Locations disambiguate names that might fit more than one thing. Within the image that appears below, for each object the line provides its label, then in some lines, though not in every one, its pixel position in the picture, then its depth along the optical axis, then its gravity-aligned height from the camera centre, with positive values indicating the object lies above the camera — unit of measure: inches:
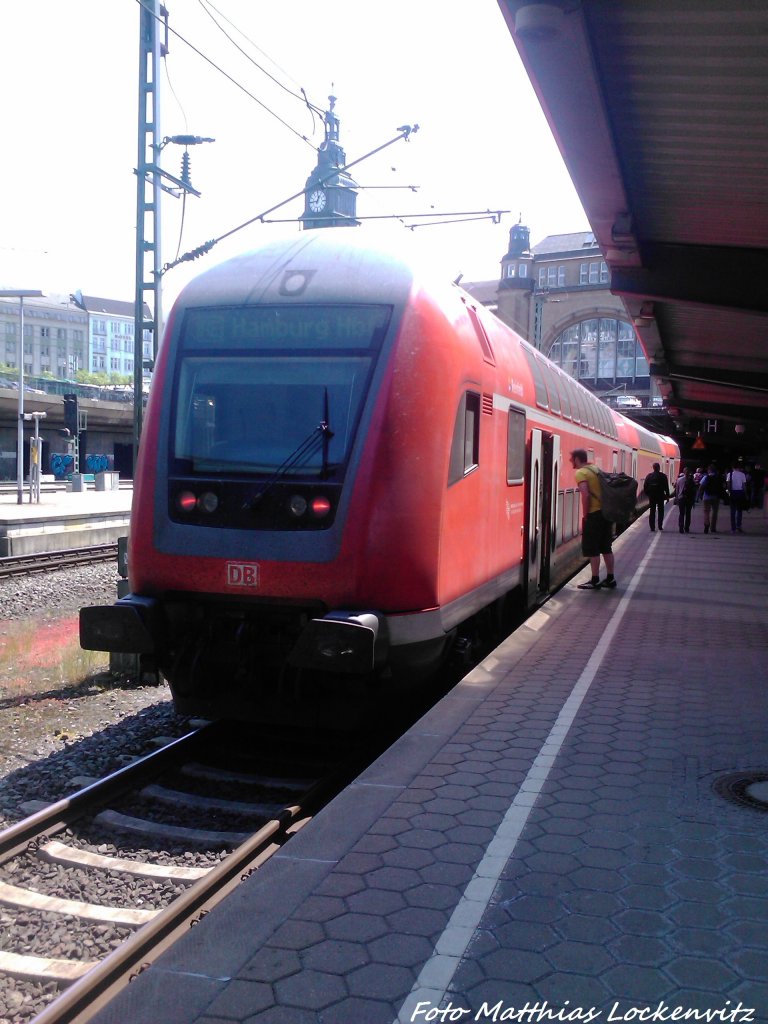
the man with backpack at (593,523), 446.9 -21.4
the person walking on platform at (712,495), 907.2 -14.4
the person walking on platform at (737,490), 864.3 -8.4
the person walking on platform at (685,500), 911.7 -19.0
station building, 3329.2 +562.7
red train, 234.1 -3.1
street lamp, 1064.2 +188.8
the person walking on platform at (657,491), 875.4 -10.8
